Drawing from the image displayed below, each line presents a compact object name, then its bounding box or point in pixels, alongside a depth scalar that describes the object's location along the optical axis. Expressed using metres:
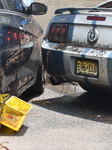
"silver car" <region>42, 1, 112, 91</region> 7.68
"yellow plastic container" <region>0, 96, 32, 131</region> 6.76
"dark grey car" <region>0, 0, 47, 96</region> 7.19
